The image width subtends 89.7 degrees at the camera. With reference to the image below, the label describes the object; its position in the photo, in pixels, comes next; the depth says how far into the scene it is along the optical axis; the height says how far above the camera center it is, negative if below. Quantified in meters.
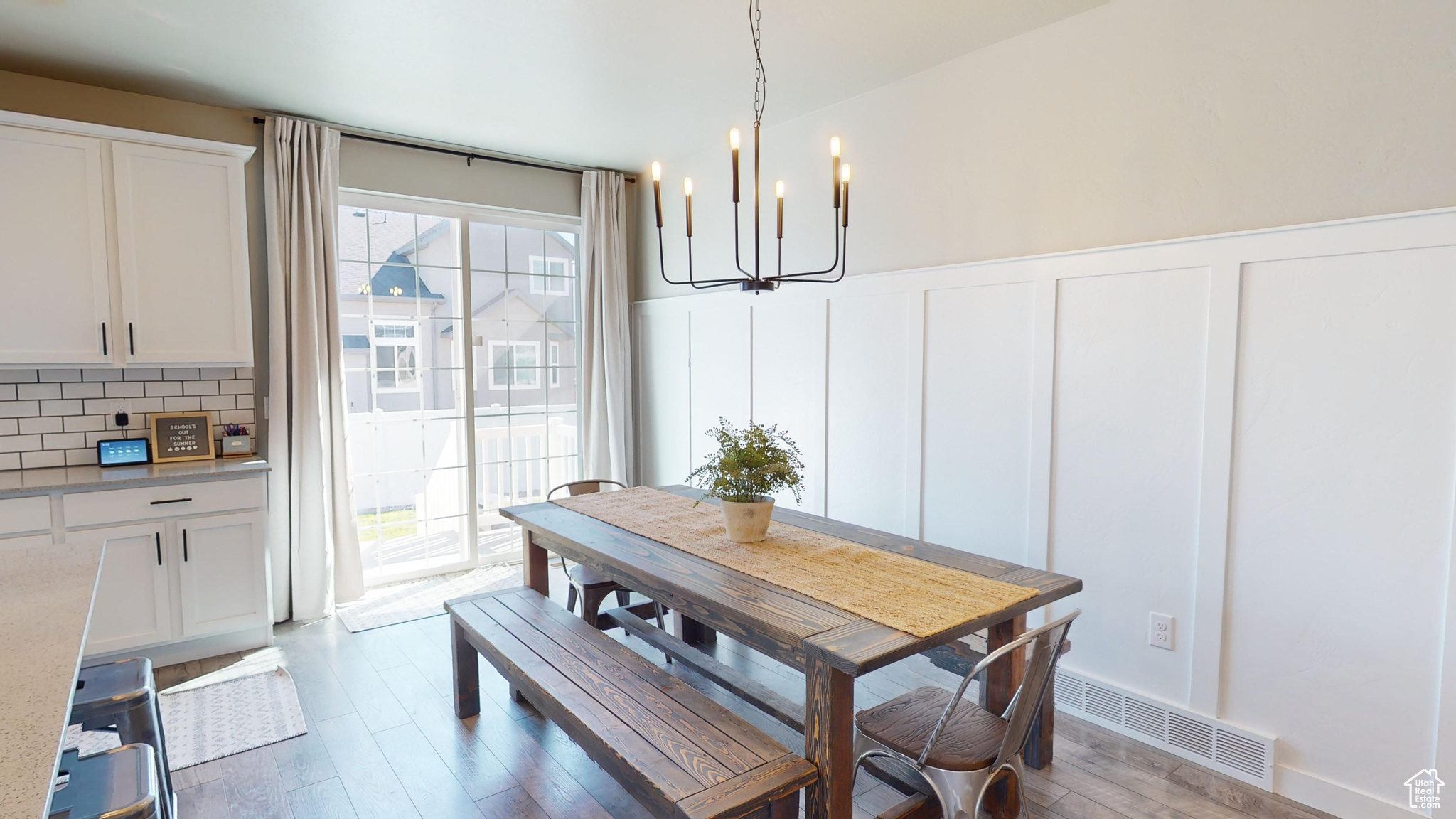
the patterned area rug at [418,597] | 3.97 -1.34
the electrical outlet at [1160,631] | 2.63 -0.94
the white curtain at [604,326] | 4.97 +0.29
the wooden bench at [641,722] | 1.64 -0.93
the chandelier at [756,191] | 2.03 +0.56
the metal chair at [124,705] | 1.70 -0.79
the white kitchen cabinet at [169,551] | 3.07 -0.83
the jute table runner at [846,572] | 1.90 -0.61
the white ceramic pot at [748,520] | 2.50 -0.52
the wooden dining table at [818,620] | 1.75 -0.64
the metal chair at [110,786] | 1.29 -0.78
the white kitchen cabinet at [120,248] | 3.07 +0.53
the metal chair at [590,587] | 3.20 -0.96
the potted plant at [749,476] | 2.43 -0.36
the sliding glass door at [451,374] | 4.36 -0.04
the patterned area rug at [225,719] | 2.67 -1.38
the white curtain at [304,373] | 3.82 -0.03
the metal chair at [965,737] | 1.78 -0.97
